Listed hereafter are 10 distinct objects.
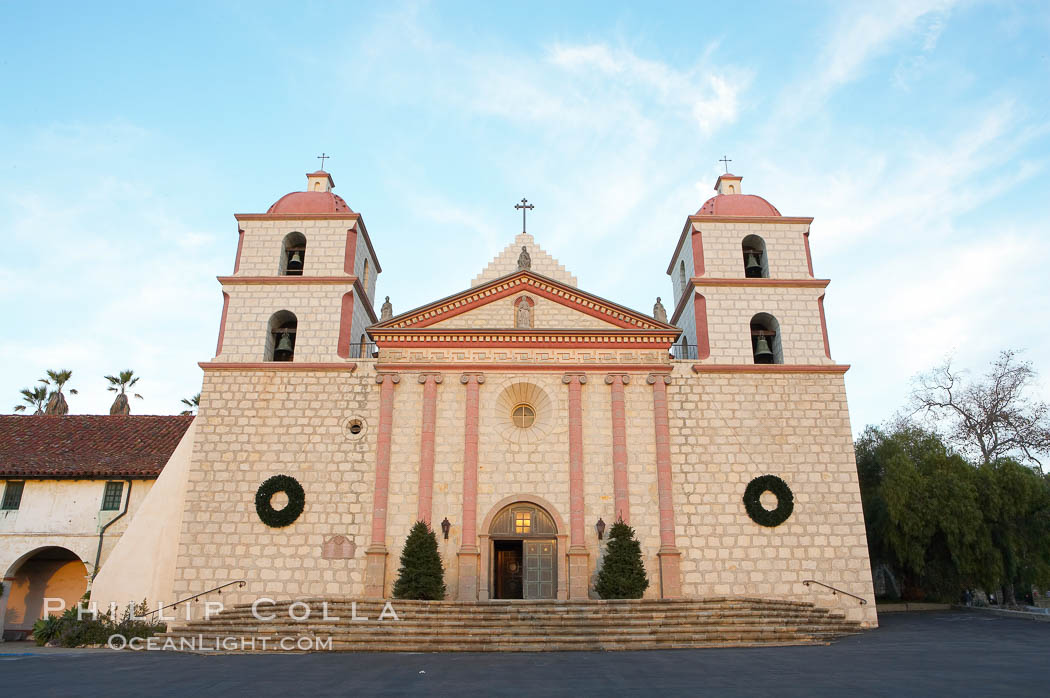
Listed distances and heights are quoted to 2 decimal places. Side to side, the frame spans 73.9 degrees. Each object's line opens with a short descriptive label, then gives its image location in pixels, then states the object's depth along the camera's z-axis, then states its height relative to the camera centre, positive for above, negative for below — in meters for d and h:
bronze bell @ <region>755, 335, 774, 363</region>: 23.11 +6.46
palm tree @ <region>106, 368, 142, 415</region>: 38.94 +9.14
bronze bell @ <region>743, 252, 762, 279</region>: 24.58 +9.65
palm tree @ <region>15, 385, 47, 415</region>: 37.94 +8.07
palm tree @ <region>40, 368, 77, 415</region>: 32.72 +7.32
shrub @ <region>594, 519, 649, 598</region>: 19.27 -0.51
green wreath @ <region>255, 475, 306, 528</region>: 20.75 +1.45
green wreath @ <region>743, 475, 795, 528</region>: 20.80 +1.49
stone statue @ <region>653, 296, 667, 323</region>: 23.36 +7.74
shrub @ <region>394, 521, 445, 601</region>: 19.27 -0.55
